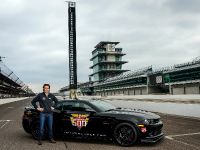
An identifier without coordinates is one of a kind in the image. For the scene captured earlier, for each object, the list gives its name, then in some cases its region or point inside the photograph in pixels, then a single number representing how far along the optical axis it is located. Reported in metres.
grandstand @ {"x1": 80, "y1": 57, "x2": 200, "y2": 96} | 67.18
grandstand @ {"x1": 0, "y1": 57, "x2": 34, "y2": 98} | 64.49
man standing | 9.98
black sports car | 9.35
